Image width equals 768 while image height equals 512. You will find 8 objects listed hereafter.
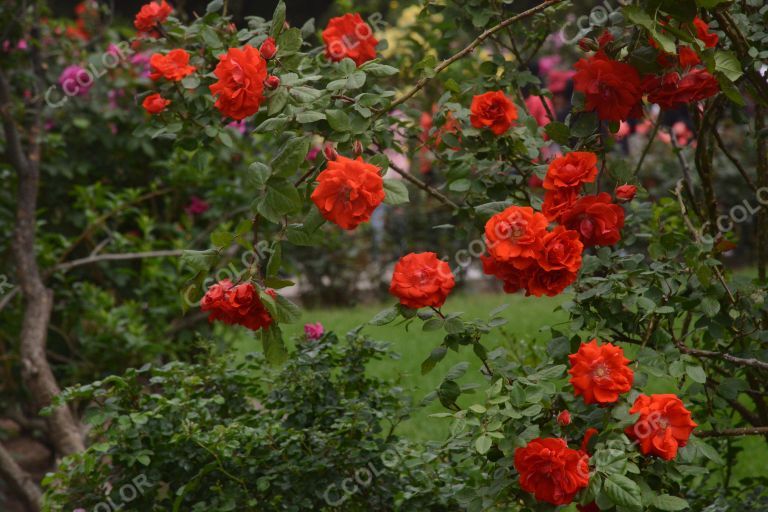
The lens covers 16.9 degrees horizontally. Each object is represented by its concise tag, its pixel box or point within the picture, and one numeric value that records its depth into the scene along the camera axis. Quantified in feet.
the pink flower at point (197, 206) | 18.95
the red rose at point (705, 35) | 10.38
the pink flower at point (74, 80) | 16.97
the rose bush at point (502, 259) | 9.93
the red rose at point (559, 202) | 10.15
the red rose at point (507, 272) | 9.98
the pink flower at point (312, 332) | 12.10
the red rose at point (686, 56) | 10.23
